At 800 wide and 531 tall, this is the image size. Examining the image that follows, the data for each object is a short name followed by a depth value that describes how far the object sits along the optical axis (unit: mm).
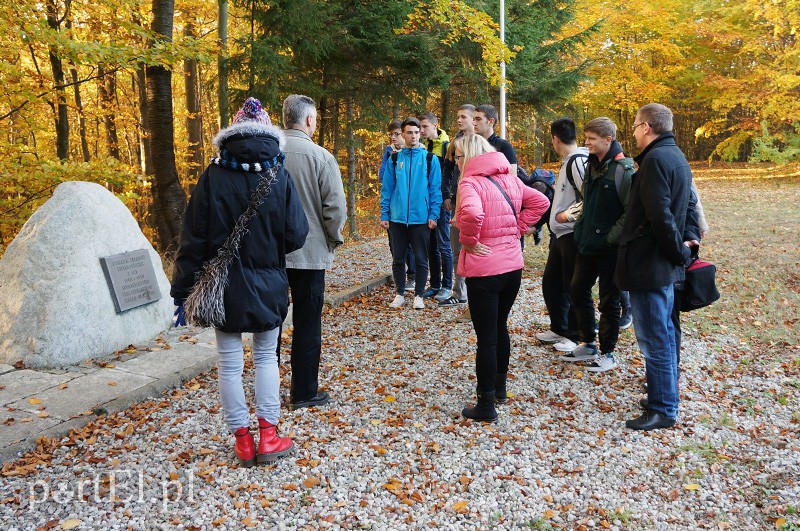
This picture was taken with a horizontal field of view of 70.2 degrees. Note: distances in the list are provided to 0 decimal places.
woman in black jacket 2977
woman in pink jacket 3641
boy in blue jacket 6164
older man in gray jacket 3736
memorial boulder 4602
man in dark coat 3412
